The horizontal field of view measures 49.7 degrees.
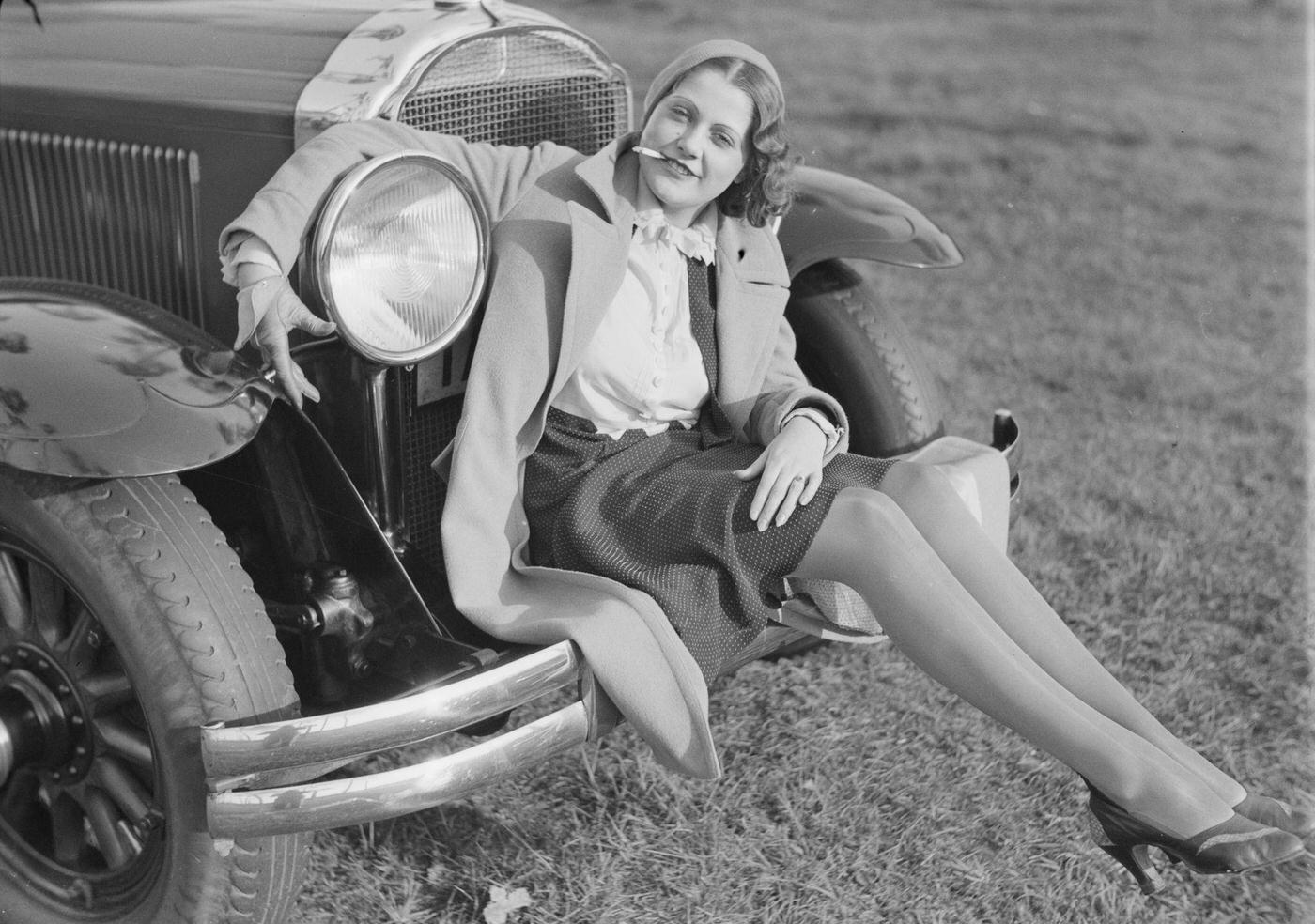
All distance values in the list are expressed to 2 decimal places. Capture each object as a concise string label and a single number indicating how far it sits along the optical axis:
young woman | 2.10
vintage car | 2.00
